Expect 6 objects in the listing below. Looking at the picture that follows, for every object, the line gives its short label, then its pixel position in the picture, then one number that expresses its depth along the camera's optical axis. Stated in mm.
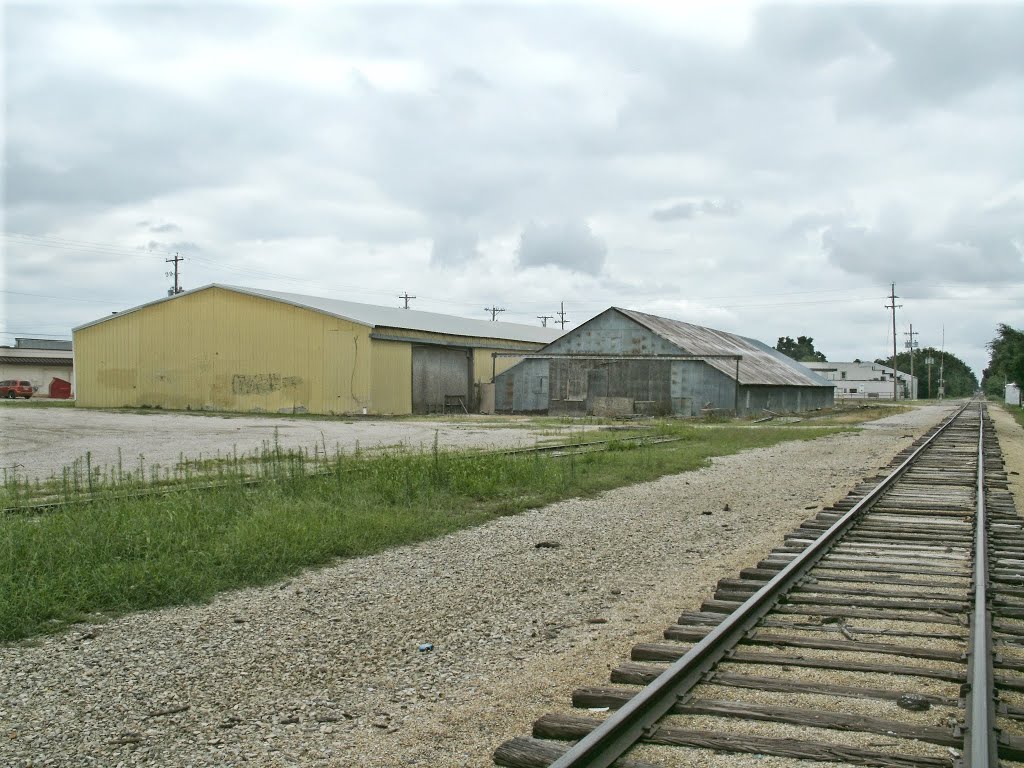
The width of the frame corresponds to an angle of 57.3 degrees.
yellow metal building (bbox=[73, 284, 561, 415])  42500
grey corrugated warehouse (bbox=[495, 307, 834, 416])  43750
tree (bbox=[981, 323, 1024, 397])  69188
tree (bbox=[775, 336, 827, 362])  174875
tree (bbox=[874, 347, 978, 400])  161462
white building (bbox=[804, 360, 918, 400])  130625
